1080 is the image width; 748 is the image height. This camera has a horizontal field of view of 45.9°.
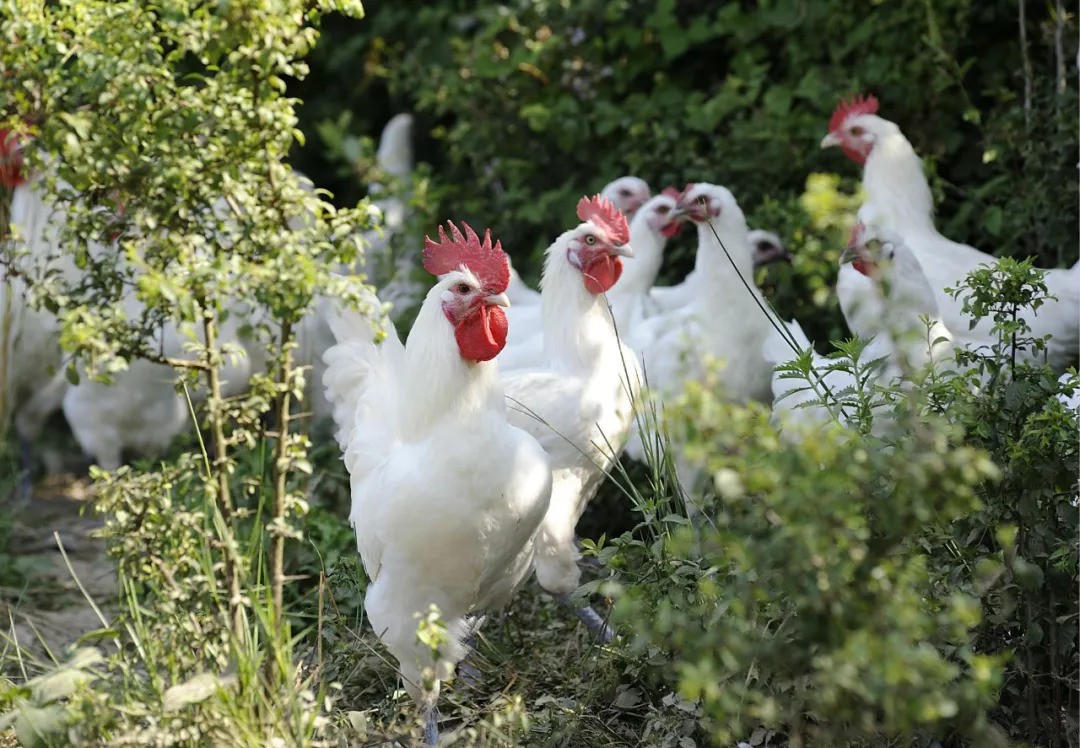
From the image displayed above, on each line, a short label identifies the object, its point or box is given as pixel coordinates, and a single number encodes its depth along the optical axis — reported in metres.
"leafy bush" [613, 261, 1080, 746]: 2.27
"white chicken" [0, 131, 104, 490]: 5.86
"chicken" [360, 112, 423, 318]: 6.89
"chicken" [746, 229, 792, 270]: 5.93
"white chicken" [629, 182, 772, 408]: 5.33
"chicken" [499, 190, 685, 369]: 5.64
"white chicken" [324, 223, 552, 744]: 3.54
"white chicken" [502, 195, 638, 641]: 4.46
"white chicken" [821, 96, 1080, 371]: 5.08
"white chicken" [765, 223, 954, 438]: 4.43
